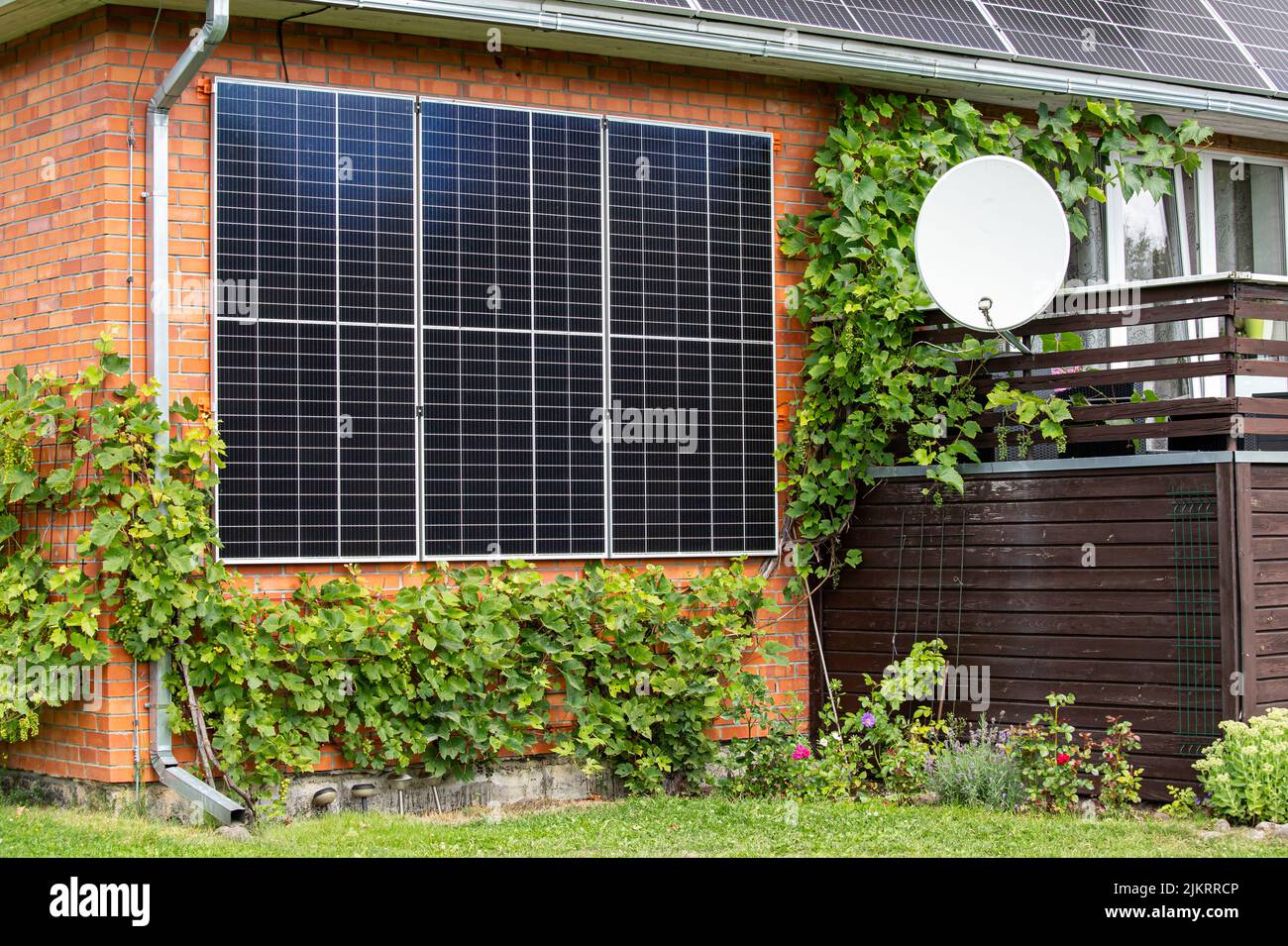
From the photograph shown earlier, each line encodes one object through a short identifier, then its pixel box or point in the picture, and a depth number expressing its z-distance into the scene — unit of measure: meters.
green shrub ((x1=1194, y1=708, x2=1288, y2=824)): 7.76
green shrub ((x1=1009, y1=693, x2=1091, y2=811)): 8.36
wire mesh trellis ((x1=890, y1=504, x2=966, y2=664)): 9.28
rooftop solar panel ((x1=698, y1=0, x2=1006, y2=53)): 9.07
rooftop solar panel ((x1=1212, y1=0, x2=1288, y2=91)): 11.18
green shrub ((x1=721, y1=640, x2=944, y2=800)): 8.95
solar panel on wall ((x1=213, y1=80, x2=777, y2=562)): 8.18
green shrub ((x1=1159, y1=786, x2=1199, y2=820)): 8.15
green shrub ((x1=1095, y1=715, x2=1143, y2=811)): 8.36
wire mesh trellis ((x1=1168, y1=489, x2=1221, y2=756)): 8.21
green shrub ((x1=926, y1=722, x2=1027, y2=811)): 8.41
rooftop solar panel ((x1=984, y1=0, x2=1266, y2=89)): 10.19
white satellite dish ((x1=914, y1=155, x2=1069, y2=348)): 8.59
